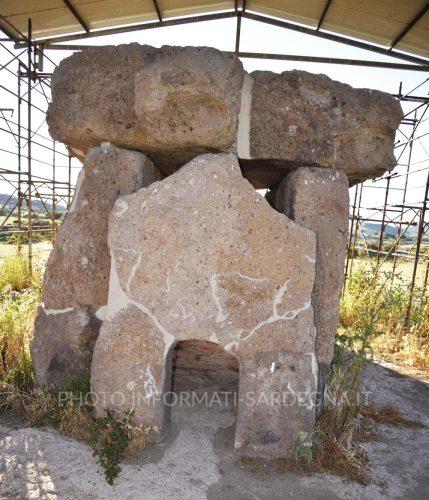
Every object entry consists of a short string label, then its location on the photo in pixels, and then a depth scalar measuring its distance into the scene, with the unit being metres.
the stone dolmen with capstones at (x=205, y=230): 2.21
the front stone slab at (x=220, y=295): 2.21
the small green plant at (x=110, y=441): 2.00
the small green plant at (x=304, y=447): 2.14
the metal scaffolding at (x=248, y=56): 4.88
